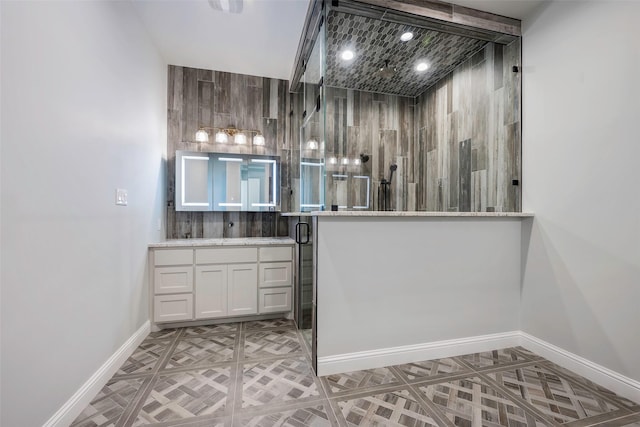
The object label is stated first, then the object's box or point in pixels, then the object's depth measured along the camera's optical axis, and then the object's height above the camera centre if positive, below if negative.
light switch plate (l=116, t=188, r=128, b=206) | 1.99 +0.12
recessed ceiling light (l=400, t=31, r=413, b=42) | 2.53 +1.68
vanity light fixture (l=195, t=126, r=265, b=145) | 3.24 +0.94
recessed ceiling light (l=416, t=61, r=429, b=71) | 3.11 +1.71
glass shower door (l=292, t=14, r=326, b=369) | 2.28 +0.39
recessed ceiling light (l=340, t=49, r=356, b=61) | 2.90 +1.71
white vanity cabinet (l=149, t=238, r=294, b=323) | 2.62 -0.63
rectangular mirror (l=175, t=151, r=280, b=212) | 3.11 +0.38
